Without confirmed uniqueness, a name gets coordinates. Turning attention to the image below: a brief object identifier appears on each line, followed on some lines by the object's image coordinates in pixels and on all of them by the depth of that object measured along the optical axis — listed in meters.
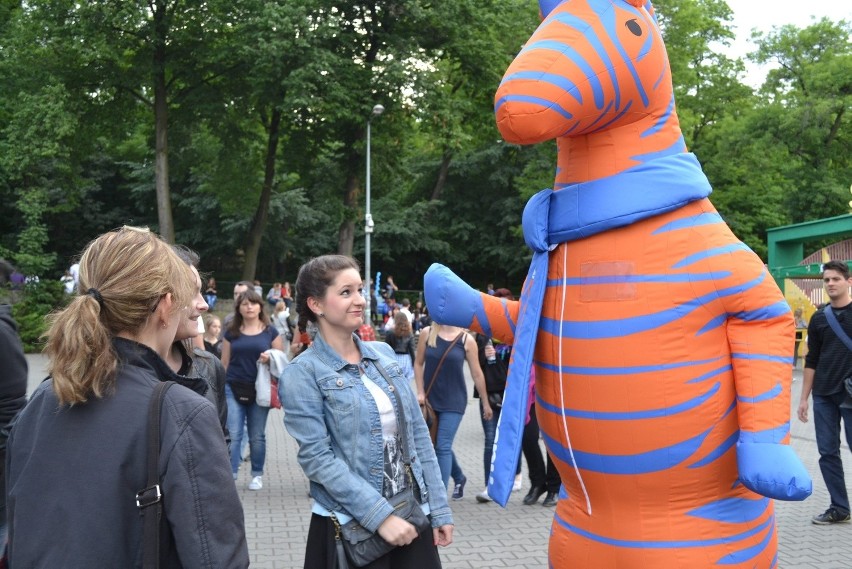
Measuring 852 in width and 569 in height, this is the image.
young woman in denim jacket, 2.97
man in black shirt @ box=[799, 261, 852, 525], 6.12
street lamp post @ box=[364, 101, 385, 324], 22.30
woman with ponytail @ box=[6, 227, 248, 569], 1.85
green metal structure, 18.42
